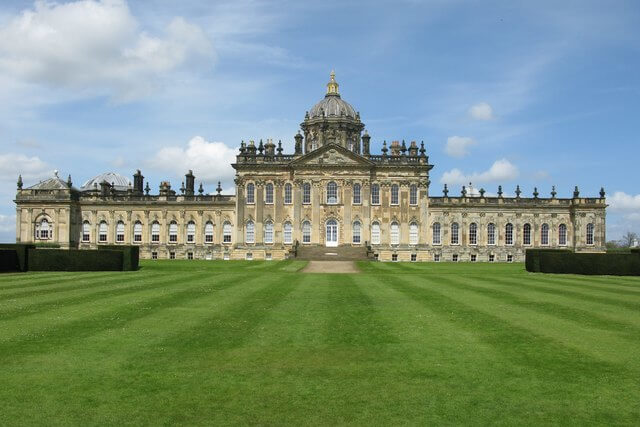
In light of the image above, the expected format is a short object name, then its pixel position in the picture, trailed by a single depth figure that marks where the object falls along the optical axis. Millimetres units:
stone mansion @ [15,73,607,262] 62219
